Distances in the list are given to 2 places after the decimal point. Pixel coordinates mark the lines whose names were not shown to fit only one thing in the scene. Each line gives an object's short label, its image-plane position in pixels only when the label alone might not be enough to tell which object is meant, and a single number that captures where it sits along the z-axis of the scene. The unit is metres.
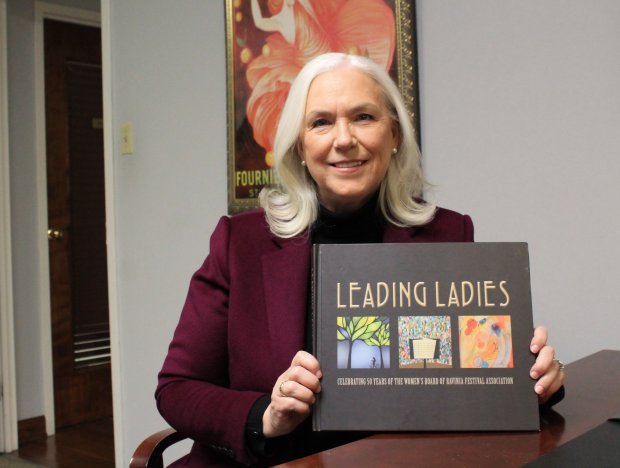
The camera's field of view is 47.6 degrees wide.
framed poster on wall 2.07
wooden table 0.90
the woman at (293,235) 1.33
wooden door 4.07
